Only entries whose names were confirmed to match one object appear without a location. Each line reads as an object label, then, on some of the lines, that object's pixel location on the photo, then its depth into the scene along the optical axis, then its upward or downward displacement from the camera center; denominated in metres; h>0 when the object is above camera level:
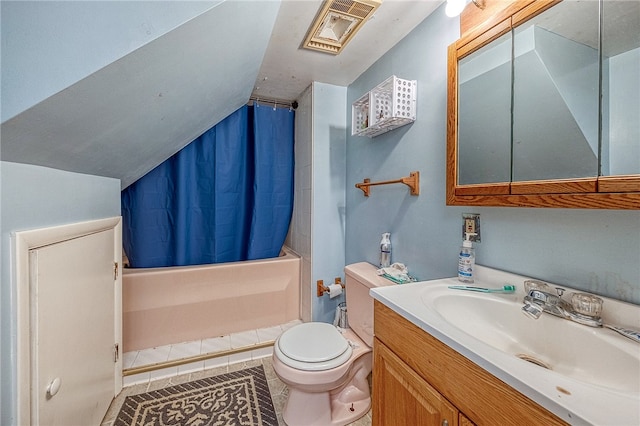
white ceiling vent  1.11 +0.88
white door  0.80 -0.48
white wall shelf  1.25 +0.52
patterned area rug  1.29 -1.07
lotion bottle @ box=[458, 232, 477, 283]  0.97 -0.21
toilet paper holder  1.94 -0.60
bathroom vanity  0.45 -0.36
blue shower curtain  1.92 +0.07
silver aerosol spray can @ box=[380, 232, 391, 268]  1.46 -0.25
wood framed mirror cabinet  0.63 +0.31
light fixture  0.92 +0.72
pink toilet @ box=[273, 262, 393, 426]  1.18 -0.74
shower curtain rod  2.17 +0.93
